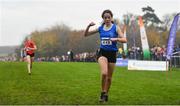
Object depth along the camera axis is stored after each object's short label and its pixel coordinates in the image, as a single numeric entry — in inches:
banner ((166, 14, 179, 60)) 1314.2
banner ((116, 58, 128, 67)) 1643.5
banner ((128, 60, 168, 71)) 1247.0
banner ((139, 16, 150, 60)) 1573.6
